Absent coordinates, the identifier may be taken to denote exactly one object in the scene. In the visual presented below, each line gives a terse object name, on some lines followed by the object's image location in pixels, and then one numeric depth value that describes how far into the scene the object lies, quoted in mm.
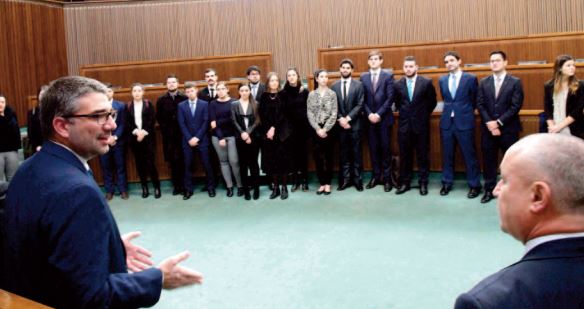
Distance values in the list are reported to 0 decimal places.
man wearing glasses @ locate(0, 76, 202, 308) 1499
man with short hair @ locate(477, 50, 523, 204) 6172
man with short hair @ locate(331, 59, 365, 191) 6918
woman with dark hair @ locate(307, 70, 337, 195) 6867
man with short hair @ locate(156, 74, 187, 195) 7527
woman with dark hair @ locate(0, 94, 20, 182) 7055
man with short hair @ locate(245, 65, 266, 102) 7402
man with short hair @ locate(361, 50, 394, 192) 6840
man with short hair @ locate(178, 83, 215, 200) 7281
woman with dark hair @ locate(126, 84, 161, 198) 7383
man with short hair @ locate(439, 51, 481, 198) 6453
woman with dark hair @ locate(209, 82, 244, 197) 7125
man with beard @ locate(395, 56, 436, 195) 6664
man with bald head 1091
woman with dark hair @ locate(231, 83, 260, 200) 6953
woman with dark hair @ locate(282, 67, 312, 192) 7055
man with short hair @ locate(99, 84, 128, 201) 7467
